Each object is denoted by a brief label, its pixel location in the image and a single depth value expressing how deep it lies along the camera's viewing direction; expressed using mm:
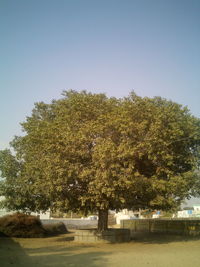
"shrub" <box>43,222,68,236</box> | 34544
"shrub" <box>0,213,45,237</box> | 29344
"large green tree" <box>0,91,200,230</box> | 19000
